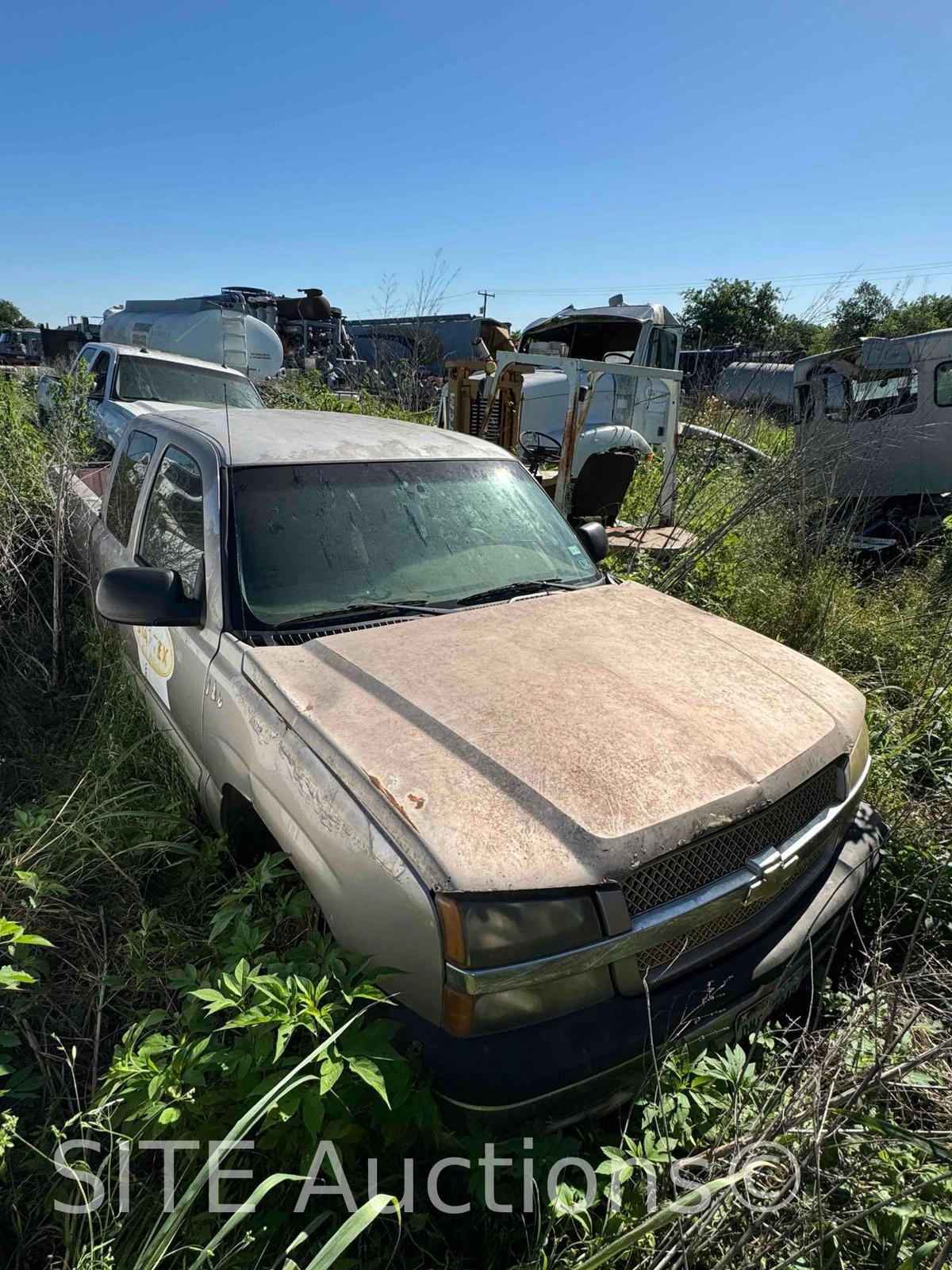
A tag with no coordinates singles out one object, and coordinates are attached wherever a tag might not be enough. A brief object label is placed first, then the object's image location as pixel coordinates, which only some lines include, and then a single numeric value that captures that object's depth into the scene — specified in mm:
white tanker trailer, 13469
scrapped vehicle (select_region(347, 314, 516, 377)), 9797
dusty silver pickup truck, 1494
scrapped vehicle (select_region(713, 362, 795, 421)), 5603
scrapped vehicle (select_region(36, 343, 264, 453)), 7680
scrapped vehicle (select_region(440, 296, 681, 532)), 5445
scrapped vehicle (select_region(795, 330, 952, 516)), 7418
